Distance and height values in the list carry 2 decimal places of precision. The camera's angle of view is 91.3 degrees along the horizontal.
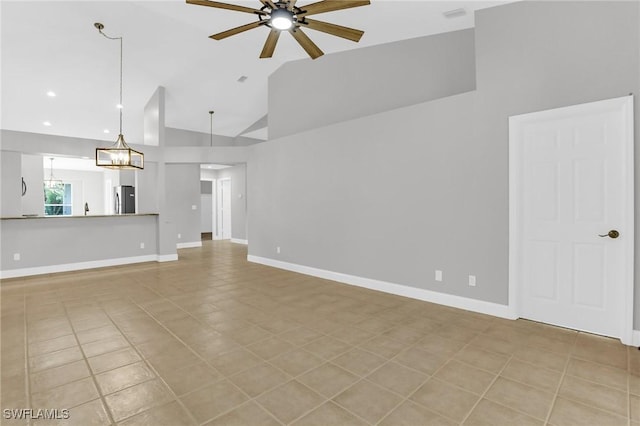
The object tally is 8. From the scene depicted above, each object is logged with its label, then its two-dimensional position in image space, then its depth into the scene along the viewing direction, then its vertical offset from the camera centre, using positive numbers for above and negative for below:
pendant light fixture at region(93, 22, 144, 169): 4.95 +0.88
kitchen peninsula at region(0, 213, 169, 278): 5.43 -0.60
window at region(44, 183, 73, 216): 12.30 +0.49
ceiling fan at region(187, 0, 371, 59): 2.37 +1.55
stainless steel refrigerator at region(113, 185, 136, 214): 8.64 +0.32
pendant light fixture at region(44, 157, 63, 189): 11.69 +1.14
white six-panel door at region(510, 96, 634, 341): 2.79 -0.09
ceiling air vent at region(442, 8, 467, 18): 3.63 +2.31
